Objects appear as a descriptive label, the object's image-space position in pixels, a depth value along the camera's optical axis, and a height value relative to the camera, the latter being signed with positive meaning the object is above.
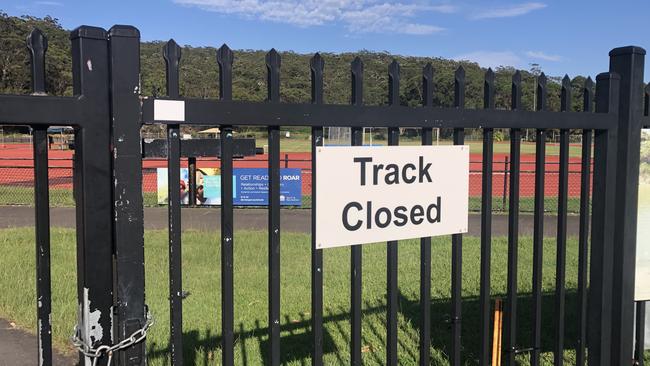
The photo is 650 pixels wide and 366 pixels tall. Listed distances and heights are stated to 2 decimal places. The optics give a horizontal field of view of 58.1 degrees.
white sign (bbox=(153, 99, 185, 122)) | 1.92 +0.13
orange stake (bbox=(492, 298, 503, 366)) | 3.13 -1.03
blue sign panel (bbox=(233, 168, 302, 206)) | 13.75 -0.91
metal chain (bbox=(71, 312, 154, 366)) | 1.87 -0.63
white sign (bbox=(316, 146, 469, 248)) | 2.29 -0.18
